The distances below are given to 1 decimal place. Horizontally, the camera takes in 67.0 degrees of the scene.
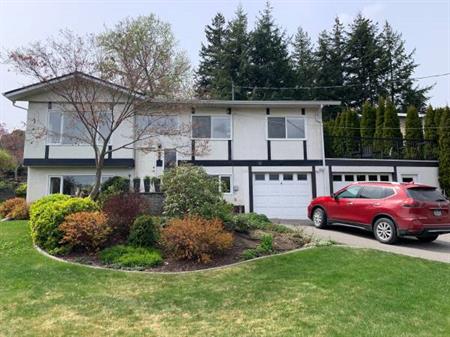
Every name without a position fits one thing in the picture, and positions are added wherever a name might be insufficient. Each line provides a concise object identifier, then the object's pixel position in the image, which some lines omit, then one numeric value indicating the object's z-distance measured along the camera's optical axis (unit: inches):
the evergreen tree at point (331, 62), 1317.7
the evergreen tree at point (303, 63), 1285.7
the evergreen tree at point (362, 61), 1342.3
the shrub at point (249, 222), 380.2
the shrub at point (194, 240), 275.6
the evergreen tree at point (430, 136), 709.3
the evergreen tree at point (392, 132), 728.3
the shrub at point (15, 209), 522.0
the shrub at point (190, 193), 360.5
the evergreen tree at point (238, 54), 1204.5
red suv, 358.9
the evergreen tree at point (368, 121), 850.8
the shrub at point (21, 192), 762.8
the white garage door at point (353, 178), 628.4
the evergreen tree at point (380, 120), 821.2
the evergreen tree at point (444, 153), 657.4
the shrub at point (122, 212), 328.5
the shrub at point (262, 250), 294.1
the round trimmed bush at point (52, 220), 302.3
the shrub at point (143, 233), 305.3
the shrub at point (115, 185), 495.4
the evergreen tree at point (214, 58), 1225.9
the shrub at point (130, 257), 268.2
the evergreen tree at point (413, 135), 722.8
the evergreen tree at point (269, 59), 1219.9
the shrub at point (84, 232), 293.9
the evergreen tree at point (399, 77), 1327.5
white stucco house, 582.2
